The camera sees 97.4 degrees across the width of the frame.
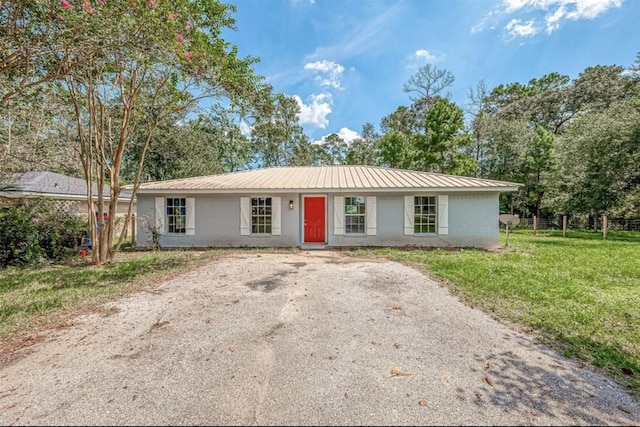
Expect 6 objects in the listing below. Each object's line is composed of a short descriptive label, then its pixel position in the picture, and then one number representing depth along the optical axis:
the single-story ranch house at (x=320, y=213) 9.80
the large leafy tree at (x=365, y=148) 30.61
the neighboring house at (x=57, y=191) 8.79
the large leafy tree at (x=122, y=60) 4.45
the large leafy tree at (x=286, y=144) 29.50
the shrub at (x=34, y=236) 7.34
